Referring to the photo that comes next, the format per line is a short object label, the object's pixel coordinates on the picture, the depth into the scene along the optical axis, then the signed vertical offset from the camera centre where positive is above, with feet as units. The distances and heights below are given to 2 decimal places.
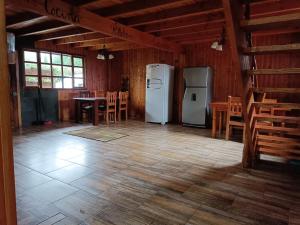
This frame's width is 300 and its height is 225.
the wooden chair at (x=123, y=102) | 21.12 -1.19
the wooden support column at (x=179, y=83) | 20.40 +0.75
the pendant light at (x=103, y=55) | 18.57 +3.15
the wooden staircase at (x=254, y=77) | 5.13 +0.49
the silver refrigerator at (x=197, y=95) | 17.67 -0.38
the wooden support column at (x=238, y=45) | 5.08 +1.24
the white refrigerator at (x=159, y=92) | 19.83 -0.15
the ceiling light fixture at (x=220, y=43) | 12.77 +2.94
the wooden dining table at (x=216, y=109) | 14.79 -1.25
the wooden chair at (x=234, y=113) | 13.94 -1.46
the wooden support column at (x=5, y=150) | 2.28 -0.66
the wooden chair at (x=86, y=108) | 20.34 -1.70
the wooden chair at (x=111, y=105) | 19.76 -1.41
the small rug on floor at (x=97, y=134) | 14.37 -3.19
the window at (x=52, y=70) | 18.38 +1.88
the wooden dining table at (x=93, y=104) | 18.95 -1.32
